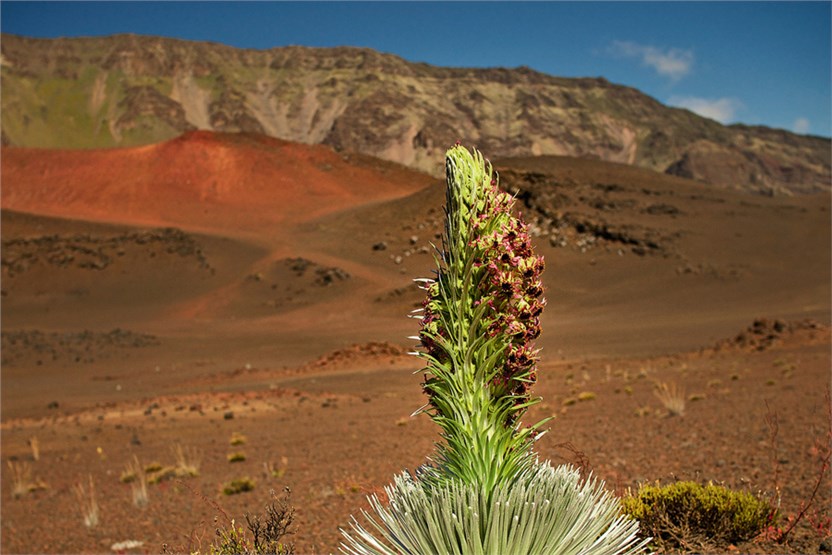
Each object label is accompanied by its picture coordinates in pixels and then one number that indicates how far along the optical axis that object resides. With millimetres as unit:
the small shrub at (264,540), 3252
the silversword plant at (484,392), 2387
